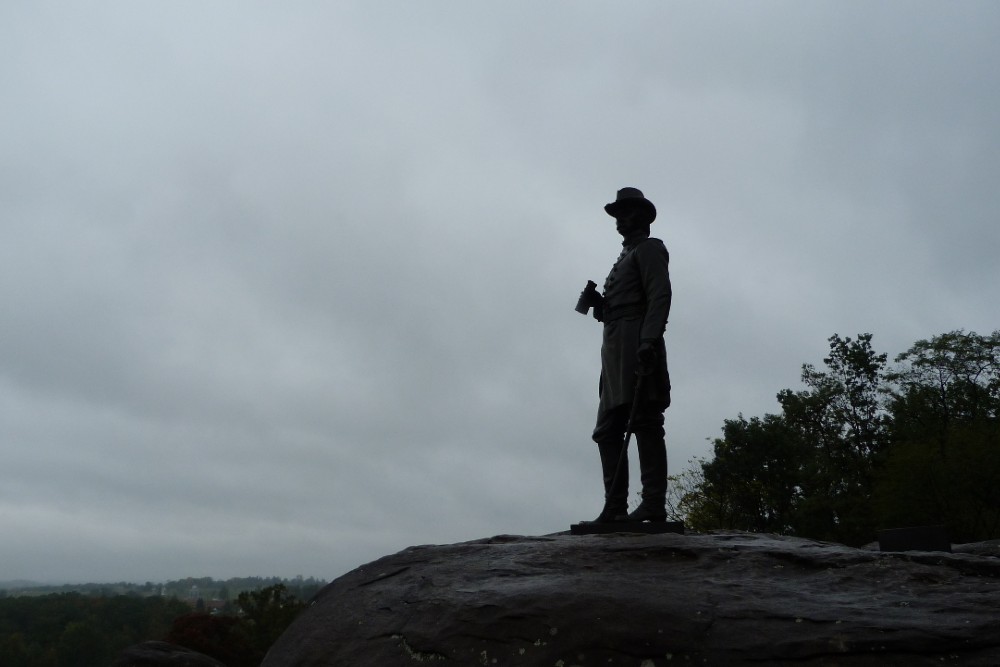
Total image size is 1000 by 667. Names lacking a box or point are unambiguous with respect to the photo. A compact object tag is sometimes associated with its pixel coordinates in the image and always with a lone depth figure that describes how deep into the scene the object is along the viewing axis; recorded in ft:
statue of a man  23.50
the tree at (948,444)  91.35
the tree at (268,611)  127.03
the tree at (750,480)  111.24
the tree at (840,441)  109.81
